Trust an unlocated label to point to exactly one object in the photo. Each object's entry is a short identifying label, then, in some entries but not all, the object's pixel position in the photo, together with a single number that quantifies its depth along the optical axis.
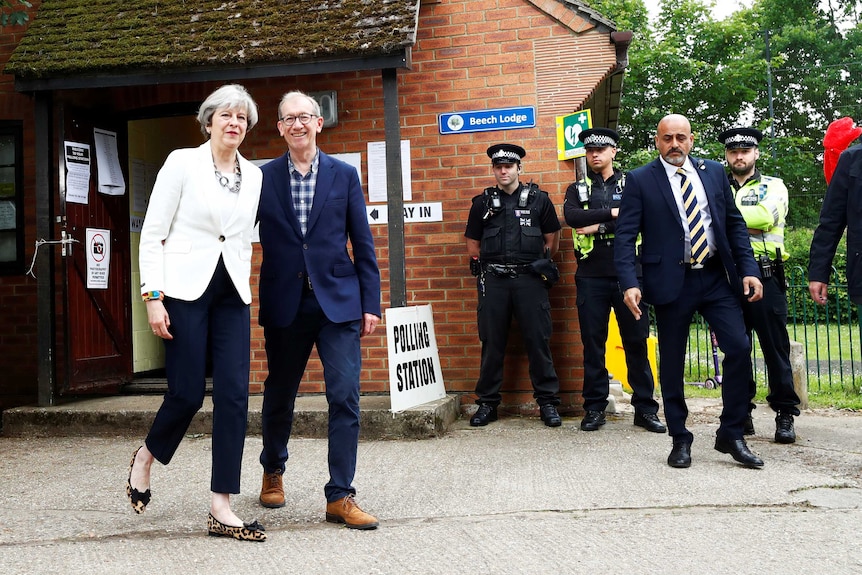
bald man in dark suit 5.59
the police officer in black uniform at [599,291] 7.17
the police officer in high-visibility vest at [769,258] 6.48
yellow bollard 9.41
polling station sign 6.86
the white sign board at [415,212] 8.12
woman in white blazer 4.11
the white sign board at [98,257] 8.30
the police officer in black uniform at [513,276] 7.32
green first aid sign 7.66
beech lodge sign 7.91
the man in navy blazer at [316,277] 4.38
